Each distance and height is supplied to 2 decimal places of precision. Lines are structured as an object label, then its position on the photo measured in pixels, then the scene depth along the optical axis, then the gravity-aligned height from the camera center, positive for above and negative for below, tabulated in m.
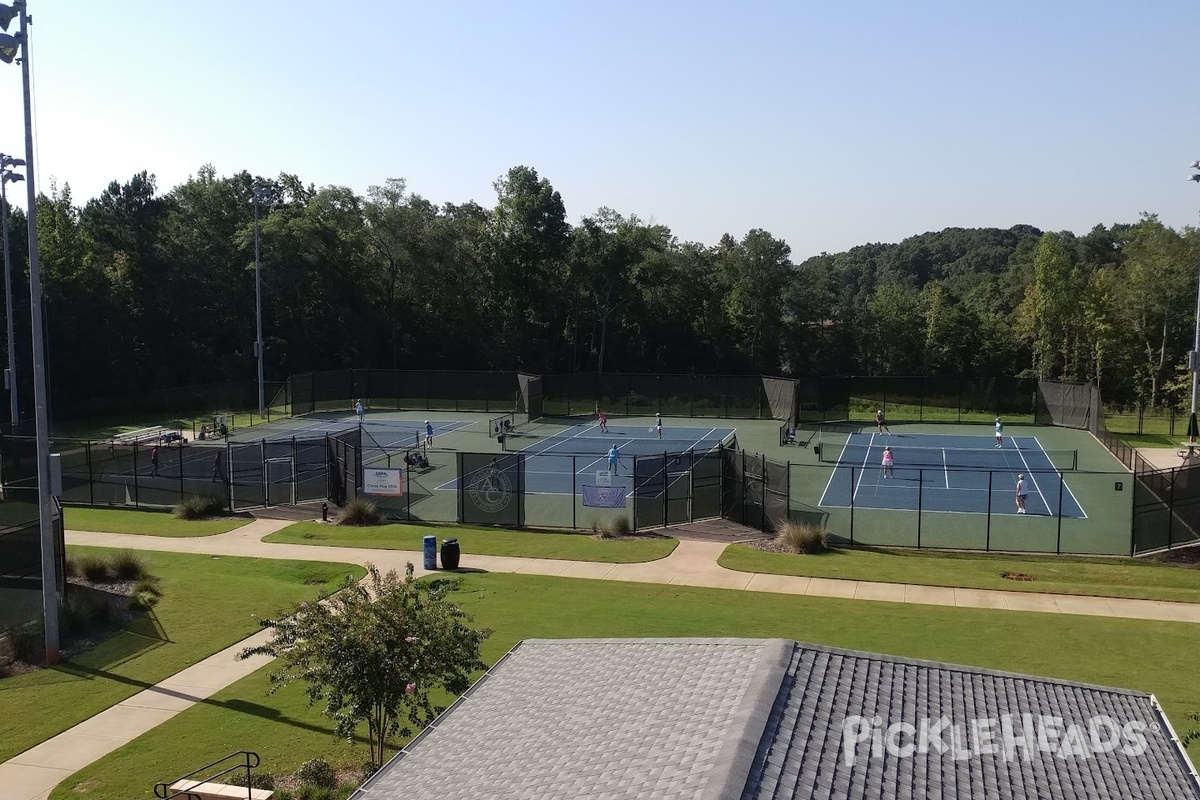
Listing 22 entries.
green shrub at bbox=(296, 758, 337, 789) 12.02 -5.64
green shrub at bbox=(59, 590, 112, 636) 18.77 -5.60
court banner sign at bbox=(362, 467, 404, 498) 30.92 -4.80
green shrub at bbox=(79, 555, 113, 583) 21.66 -5.40
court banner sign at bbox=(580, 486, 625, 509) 29.66 -5.01
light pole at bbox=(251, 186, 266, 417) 52.91 -0.02
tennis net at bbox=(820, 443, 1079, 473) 42.67 -5.61
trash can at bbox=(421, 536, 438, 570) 24.28 -5.54
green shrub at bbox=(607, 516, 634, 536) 28.23 -5.70
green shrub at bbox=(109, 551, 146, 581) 22.03 -5.45
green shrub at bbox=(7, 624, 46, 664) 17.38 -5.73
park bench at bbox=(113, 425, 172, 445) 42.86 -4.86
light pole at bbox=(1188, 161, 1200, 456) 41.72 -1.97
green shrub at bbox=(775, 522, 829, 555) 26.09 -5.57
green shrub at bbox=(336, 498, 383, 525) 29.58 -5.59
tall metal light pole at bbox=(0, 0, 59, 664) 16.70 -1.76
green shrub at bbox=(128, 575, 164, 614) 20.41 -5.74
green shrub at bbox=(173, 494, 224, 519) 30.52 -5.59
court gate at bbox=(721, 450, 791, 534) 28.48 -4.75
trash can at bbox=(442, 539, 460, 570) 24.20 -5.58
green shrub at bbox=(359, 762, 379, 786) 12.43 -5.84
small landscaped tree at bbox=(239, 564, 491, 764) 11.53 -3.99
